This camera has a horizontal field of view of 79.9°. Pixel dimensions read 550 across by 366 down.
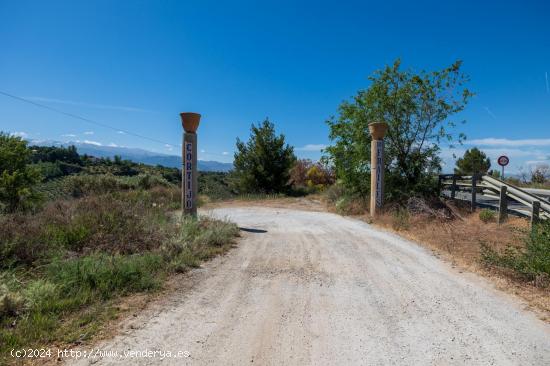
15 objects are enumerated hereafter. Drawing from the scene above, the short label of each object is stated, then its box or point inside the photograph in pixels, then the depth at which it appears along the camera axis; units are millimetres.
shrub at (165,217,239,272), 5777
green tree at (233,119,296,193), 23641
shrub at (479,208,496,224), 9398
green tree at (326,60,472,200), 12672
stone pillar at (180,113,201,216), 9750
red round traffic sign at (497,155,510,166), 19377
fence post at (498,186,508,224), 8883
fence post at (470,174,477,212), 11109
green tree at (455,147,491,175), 33022
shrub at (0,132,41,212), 15078
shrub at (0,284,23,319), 3402
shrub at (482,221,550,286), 4781
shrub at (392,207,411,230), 9477
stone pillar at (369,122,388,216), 11438
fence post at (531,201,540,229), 7418
